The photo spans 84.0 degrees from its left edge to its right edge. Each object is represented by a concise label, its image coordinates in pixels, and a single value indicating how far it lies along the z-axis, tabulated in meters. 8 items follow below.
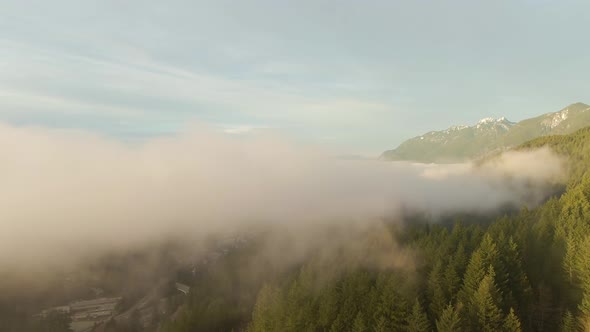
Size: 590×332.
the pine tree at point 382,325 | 47.28
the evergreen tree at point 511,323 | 40.38
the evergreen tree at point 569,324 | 41.16
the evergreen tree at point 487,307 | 41.69
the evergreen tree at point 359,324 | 49.53
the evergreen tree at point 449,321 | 40.41
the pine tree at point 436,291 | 48.41
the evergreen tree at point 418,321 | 43.94
